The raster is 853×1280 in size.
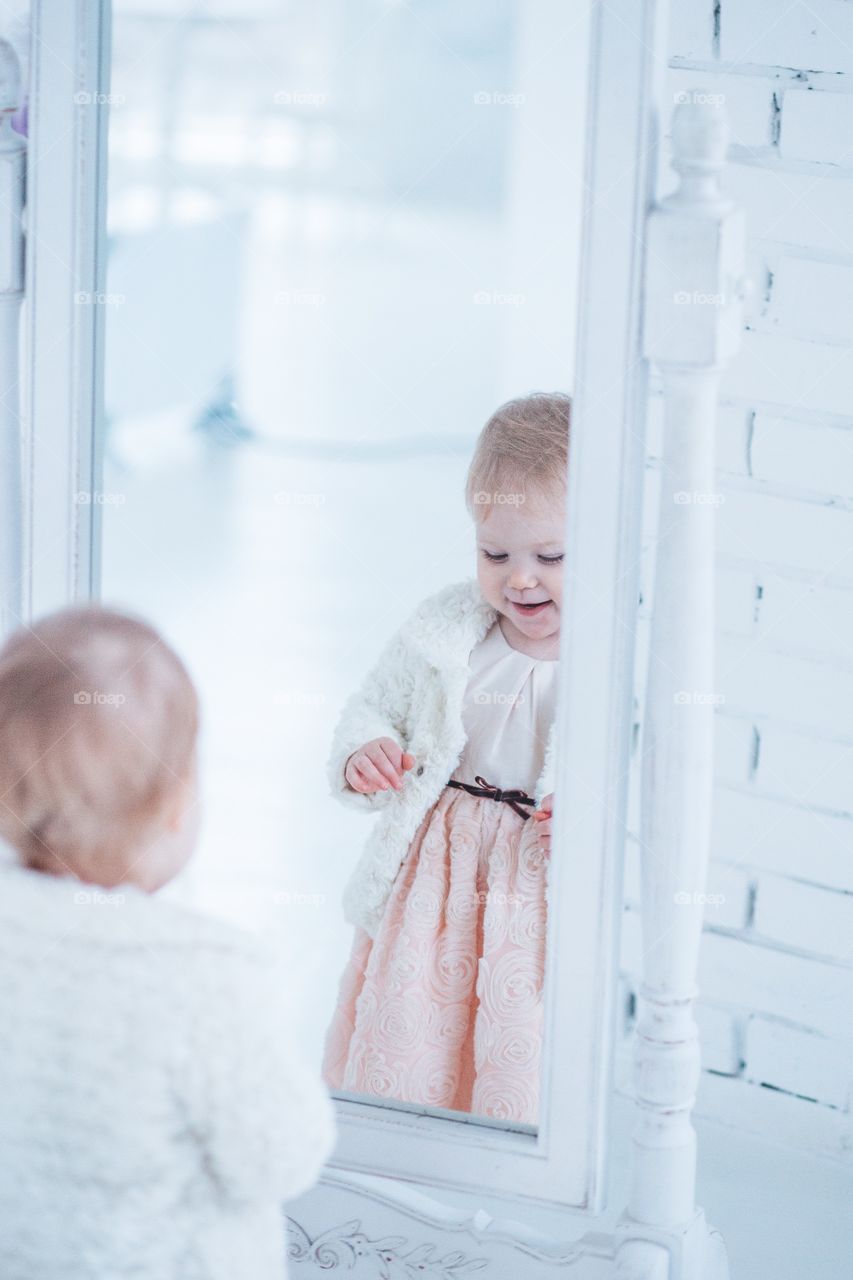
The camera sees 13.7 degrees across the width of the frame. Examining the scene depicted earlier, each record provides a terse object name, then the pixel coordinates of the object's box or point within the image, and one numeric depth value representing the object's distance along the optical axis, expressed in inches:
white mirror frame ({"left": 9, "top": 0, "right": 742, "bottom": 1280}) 96.8
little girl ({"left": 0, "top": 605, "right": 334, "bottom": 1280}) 91.0
